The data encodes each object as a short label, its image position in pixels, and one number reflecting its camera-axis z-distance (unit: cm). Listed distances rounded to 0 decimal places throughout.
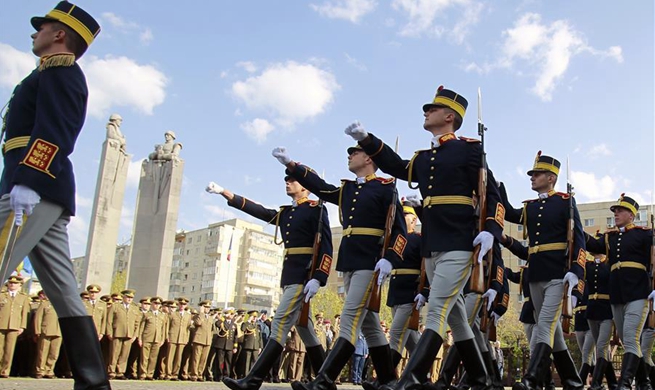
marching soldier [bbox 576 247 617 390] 1045
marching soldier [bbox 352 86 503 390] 564
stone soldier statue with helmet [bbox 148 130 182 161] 2693
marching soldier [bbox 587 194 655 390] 920
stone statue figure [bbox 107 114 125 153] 2491
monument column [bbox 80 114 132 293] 2402
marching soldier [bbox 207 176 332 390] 681
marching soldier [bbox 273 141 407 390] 671
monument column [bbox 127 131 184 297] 2584
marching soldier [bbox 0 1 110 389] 405
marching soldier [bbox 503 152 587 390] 756
